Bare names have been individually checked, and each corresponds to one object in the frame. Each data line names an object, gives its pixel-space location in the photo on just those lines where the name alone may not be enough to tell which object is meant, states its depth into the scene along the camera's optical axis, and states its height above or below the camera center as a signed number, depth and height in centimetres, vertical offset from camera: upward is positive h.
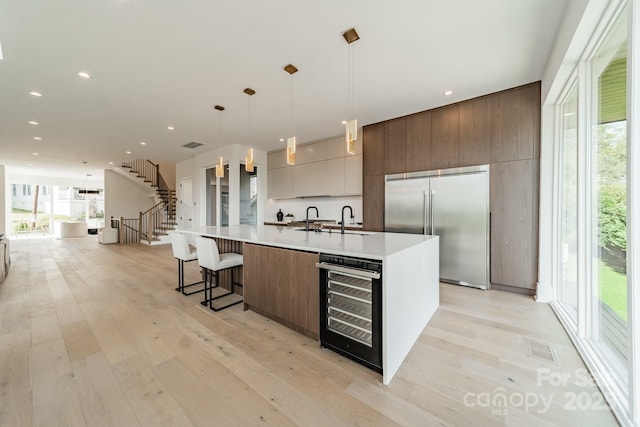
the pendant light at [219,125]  372 +125
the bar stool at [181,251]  314 -52
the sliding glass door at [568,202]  244 +9
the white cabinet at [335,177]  504 +74
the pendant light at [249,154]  320 +83
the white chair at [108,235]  814 -79
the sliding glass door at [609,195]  155 +12
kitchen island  161 -50
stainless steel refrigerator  337 -6
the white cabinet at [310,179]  536 +75
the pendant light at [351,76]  215 +157
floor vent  183 -111
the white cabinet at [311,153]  537 +135
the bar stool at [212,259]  269 -55
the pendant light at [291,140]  266 +88
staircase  849 +26
